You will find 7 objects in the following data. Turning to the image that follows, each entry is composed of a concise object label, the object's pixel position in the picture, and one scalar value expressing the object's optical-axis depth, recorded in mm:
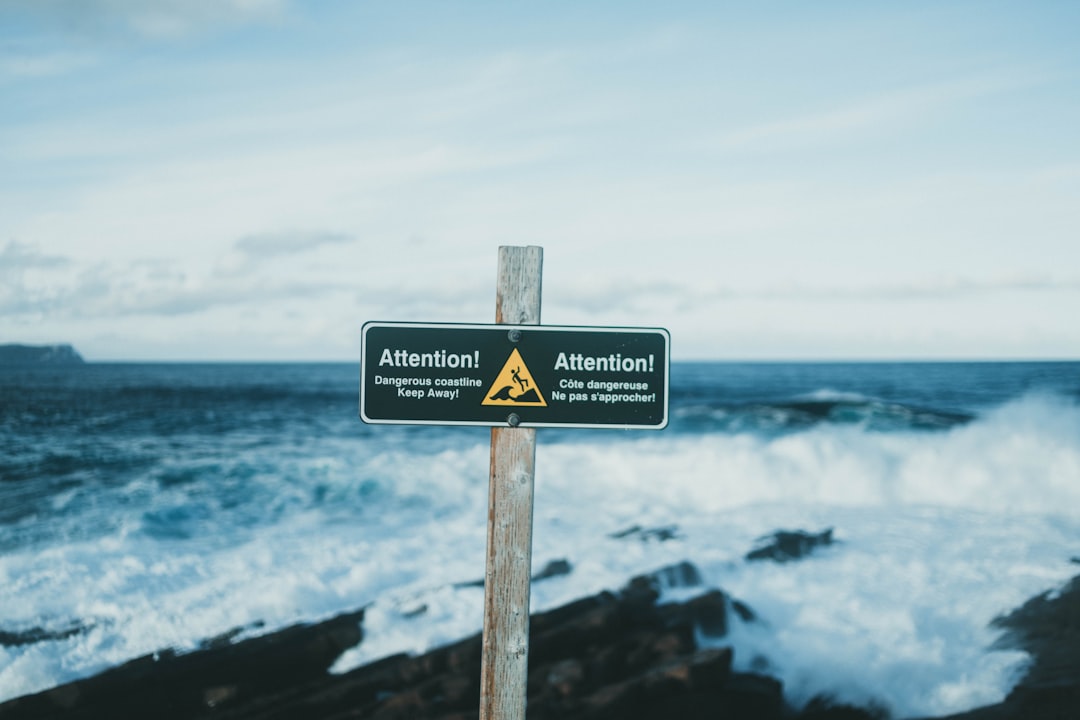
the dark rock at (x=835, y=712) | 6023
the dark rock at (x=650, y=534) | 11070
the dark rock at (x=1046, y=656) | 5778
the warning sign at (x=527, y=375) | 2873
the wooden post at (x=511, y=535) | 2883
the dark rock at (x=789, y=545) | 9844
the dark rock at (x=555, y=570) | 9055
